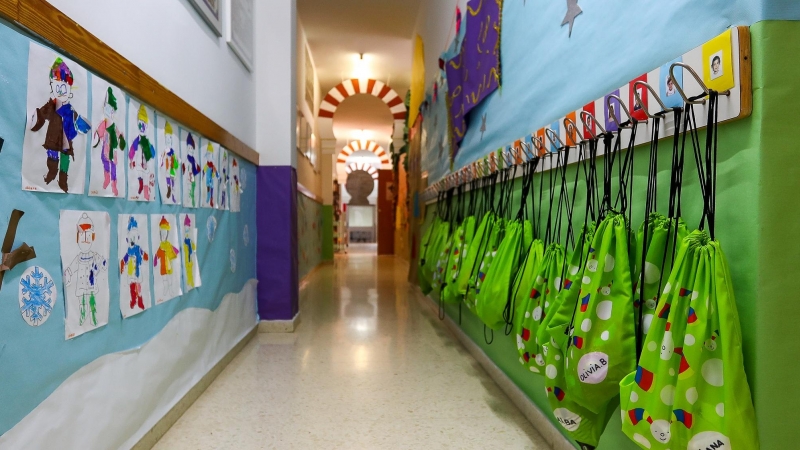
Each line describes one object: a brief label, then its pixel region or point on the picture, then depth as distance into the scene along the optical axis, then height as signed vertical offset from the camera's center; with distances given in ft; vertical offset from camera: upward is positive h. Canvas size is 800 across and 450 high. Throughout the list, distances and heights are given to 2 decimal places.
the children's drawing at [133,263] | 5.04 -0.36
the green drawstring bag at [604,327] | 3.45 -0.71
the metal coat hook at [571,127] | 4.63 +0.98
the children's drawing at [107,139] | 4.54 +0.88
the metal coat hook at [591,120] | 4.25 +0.95
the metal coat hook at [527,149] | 6.19 +1.00
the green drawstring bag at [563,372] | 3.99 -1.23
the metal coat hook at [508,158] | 6.89 +0.99
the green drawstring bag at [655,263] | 3.38 -0.25
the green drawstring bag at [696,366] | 2.64 -0.77
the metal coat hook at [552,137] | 5.27 +0.99
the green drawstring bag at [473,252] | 7.52 -0.38
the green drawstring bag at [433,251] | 10.90 -0.52
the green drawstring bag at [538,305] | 4.75 -0.77
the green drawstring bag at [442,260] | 9.79 -0.65
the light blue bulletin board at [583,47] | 3.20 +1.63
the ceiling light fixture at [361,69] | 25.22 +8.60
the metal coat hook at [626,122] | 3.75 +0.84
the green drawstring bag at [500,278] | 6.02 -0.63
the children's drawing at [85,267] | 4.08 -0.33
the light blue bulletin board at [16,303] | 3.34 -0.54
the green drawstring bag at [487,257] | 6.91 -0.42
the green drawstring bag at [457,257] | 8.42 -0.50
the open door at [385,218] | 39.29 +0.85
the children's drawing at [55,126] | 3.64 +0.84
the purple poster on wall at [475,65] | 8.00 +3.06
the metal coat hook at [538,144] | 5.73 +0.98
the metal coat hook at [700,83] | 2.96 +0.86
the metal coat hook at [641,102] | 3.30 +0.89
